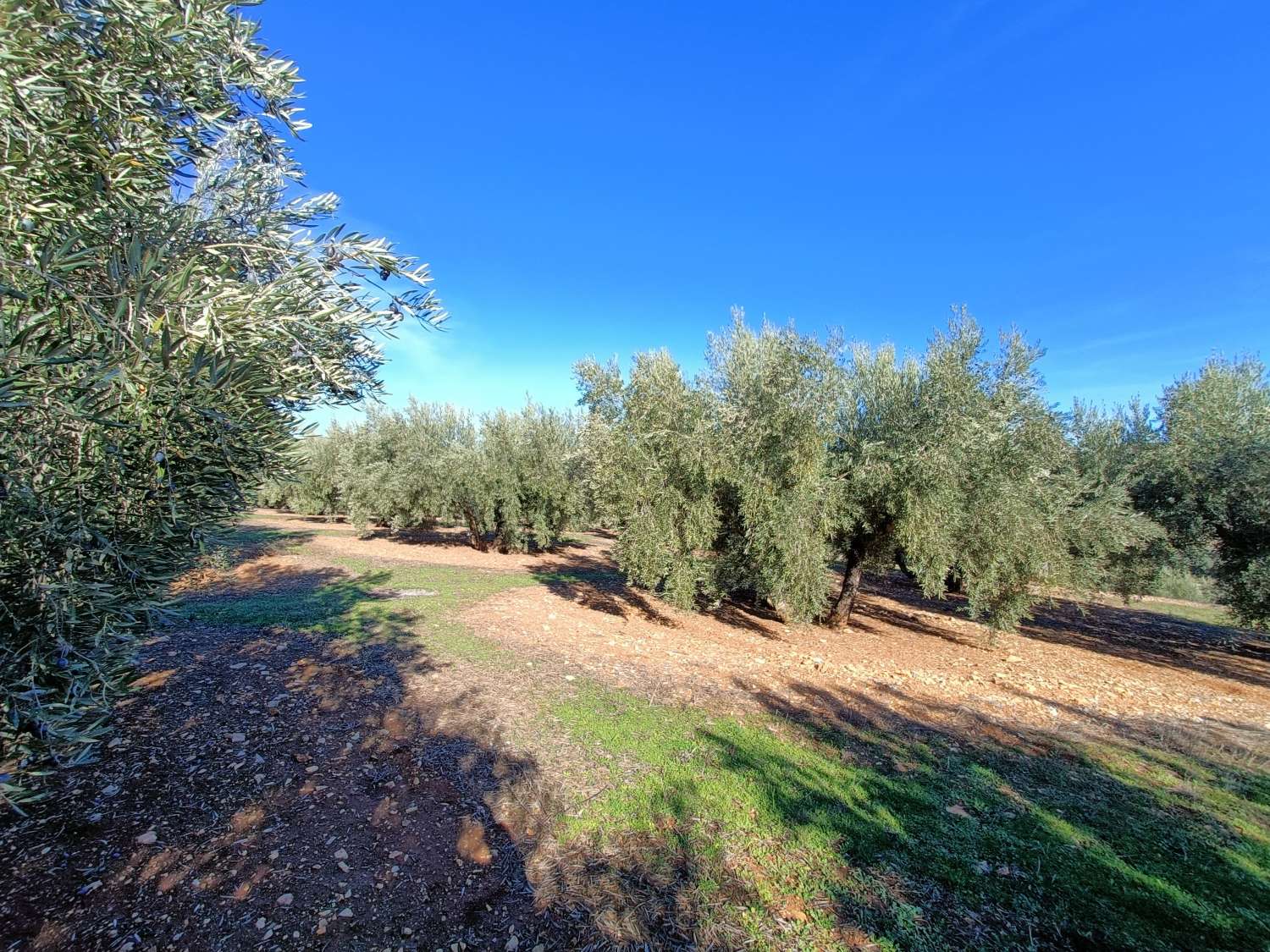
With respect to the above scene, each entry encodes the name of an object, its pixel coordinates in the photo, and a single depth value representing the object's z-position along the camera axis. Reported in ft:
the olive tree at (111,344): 8.11
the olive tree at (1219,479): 38.81
